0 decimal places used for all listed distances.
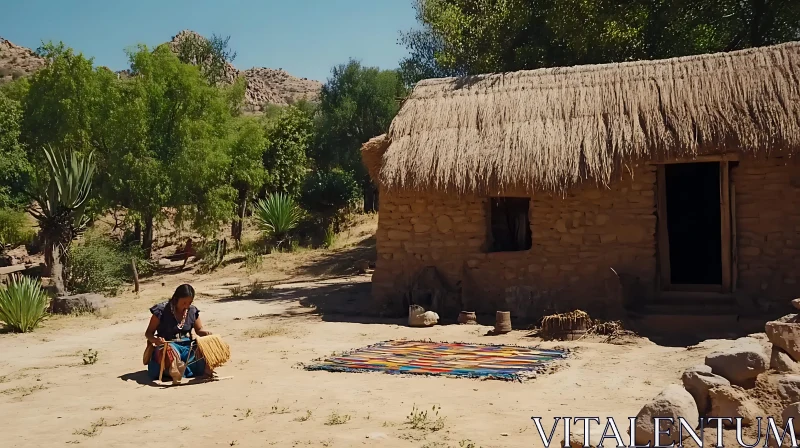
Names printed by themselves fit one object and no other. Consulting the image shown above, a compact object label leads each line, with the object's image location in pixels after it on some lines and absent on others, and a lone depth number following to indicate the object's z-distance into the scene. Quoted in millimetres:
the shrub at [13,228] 17469
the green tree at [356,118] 24750
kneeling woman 6766
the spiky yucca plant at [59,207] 12914
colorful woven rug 6899
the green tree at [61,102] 17328
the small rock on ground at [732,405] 4492
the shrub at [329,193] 20188
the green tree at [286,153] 20969
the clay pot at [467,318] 10078
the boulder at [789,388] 4664
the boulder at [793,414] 4254
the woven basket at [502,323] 9273
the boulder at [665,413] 4168
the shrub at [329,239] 18844
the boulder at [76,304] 11789
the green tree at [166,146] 16469
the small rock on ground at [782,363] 5173
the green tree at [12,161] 17484
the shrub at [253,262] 16703
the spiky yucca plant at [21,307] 10320
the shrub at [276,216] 18328
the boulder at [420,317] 9992
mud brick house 9305
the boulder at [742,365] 4926
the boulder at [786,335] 5406
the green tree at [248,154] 18219
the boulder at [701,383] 4652
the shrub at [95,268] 13844
